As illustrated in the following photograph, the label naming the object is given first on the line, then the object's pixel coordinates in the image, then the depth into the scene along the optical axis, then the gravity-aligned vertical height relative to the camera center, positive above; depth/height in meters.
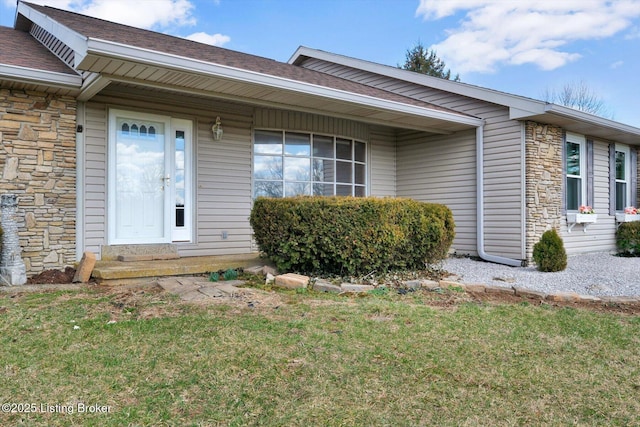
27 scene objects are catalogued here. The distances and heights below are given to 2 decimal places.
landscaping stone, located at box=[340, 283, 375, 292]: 5.09 -0.82
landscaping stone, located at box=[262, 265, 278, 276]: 5.75 -0.71
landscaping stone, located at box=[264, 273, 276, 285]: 5.42 -0.77
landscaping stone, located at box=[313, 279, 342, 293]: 5.07 -0.81
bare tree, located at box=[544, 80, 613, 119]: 24.75 +6.78
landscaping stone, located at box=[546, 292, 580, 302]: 4.92 -0.88
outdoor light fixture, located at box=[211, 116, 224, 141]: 7.22 +1.41
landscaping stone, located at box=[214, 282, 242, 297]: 4.72 -0.81
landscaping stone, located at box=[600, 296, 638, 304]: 4.81 -0.90
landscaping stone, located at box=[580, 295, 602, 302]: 4.88 -0.89
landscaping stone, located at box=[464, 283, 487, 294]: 5.36 -0.86
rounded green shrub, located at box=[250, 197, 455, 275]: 5.44 -0.20
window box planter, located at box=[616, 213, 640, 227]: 10.26 +0.02
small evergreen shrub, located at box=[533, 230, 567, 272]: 6.71 -0.53
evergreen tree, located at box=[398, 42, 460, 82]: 27.11 +9.58
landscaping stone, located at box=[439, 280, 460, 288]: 5.41 -0.81
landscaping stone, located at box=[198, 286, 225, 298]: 4.64 -0.81
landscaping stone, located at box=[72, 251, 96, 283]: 5.41 -0.65
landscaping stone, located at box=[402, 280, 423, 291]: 5.40 -0.83
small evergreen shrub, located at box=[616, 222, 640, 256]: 9.96 -0.46
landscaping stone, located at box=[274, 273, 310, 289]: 5.17 -0.76
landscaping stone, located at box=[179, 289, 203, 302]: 4.46 -0.82
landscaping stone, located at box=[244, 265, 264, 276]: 5.85 -0.72
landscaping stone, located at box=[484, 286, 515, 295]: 5.28 -0.87
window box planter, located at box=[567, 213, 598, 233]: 8.82 -0.02
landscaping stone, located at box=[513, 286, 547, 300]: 5.03 -0.87
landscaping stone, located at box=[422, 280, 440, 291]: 5.38 -0.83
